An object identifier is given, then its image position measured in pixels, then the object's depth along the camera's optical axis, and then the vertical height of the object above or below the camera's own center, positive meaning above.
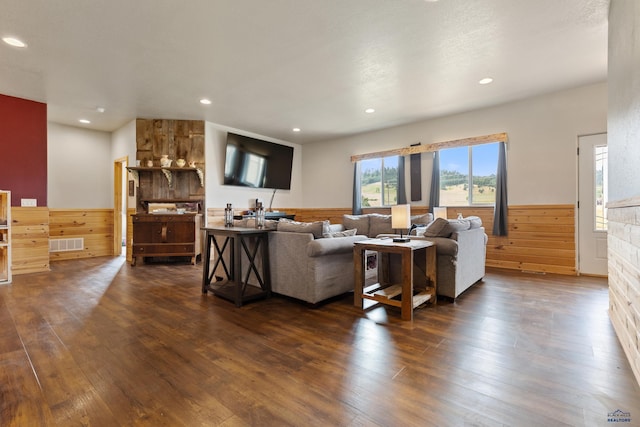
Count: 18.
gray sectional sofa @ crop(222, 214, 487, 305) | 2.92 -0.48
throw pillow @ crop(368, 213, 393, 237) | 5.16 -0.21
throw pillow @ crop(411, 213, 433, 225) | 4.94 -0.10
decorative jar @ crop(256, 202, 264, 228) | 3.36 -0.05
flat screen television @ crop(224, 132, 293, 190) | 6.24 +1.14
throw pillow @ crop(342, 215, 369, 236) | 5.36 -0.20
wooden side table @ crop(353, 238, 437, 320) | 2.60 -0.64
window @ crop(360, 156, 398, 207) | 6.46 +0.71
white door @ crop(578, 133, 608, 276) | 4.24 +0.13
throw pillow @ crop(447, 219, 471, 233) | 3.16 -0.13
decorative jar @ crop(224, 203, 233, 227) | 3.76 -0.06
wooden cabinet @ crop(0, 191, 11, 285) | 3.98 -0.38
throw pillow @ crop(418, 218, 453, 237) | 3.16 -0.17
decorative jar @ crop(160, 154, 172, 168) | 5.41 +0.93
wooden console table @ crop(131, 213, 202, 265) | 5.22 -0.41
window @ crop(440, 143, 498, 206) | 5.20 +0.70
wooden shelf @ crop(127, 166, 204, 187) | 5.42 +0.80
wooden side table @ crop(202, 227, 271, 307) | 2.99 -0.60
